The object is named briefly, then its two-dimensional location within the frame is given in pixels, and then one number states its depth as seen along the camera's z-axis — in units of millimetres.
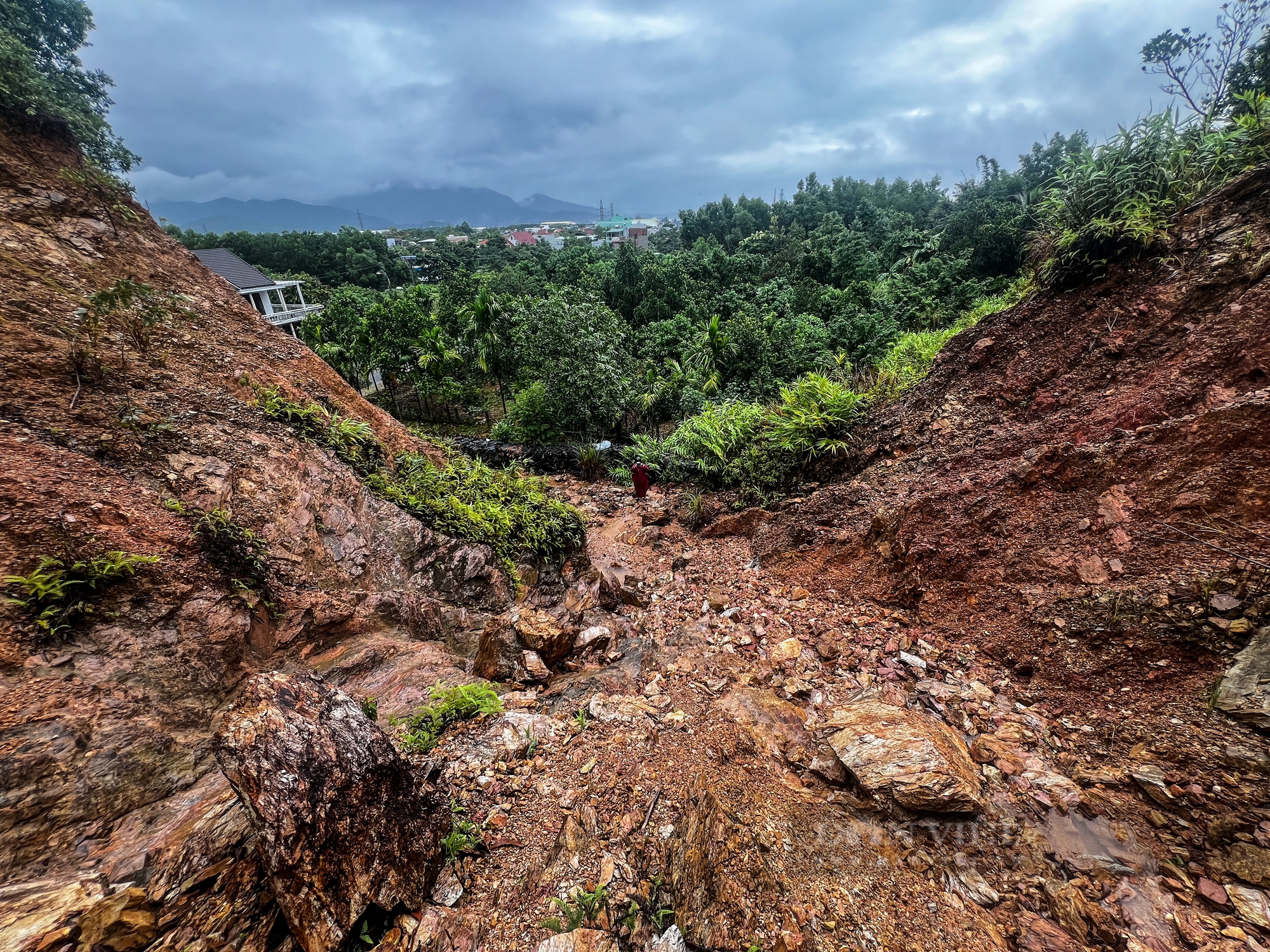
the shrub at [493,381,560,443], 15492
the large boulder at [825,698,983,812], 3004
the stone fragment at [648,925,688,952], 2465
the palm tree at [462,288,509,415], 19203
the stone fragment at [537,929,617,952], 2348
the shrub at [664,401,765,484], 9180
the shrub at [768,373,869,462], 7742
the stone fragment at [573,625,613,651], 5273
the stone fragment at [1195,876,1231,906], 2328
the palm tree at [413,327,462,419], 18875
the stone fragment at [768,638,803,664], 4887
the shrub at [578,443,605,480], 13812
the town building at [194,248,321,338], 24122
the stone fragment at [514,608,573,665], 4891
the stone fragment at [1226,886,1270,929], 2221
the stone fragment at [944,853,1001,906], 2604
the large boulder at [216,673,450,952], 2137
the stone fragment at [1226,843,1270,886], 2344
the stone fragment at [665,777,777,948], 2537
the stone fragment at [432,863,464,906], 2502
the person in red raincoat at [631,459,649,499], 11164
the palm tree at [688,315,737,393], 16672
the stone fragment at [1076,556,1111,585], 3832
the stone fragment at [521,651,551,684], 4609
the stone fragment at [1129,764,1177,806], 2775
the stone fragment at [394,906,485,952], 2299
